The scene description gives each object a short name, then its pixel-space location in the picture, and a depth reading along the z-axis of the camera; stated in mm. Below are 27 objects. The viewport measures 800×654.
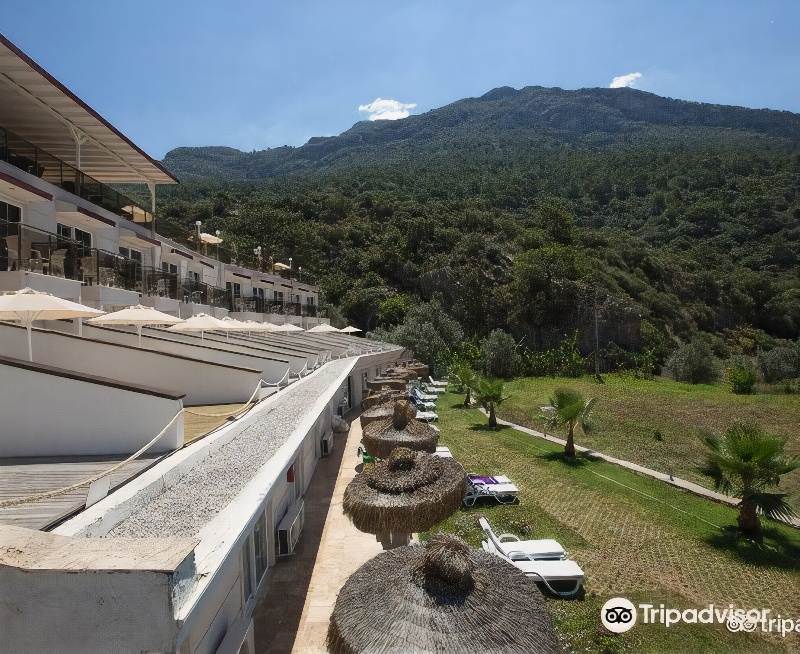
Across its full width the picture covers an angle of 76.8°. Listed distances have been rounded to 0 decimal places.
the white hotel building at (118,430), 2655
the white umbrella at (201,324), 13986
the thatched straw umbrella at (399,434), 12492
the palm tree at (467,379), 28344
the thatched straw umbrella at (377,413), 16439
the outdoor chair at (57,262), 11992
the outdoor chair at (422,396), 29548
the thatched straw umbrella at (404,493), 8305
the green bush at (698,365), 41969
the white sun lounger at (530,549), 10008
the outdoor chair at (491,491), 13828
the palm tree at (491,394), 24172
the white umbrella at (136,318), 10961
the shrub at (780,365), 40000
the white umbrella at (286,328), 19197
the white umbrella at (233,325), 15462
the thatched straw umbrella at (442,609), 4949
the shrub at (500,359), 42688
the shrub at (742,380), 35500
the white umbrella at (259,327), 17797
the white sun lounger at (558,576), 9250
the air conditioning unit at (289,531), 9906
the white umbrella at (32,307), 7617
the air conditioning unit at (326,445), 17938
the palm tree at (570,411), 19281
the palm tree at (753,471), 12422
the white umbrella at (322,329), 28914
